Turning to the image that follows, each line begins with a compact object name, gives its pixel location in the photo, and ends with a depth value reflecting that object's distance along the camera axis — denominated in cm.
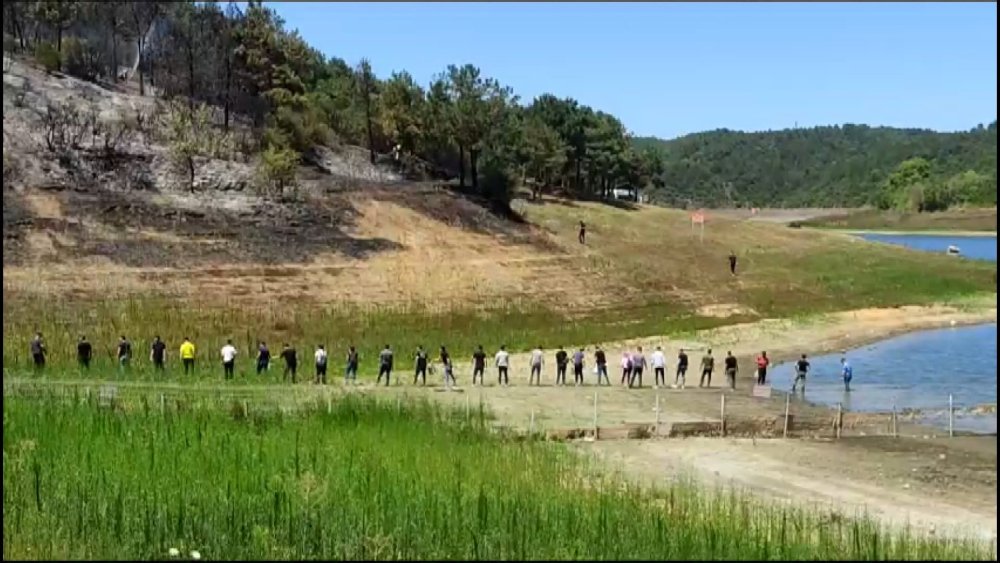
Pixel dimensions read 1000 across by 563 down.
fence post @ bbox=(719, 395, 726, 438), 3183
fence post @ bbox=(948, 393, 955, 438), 3287
